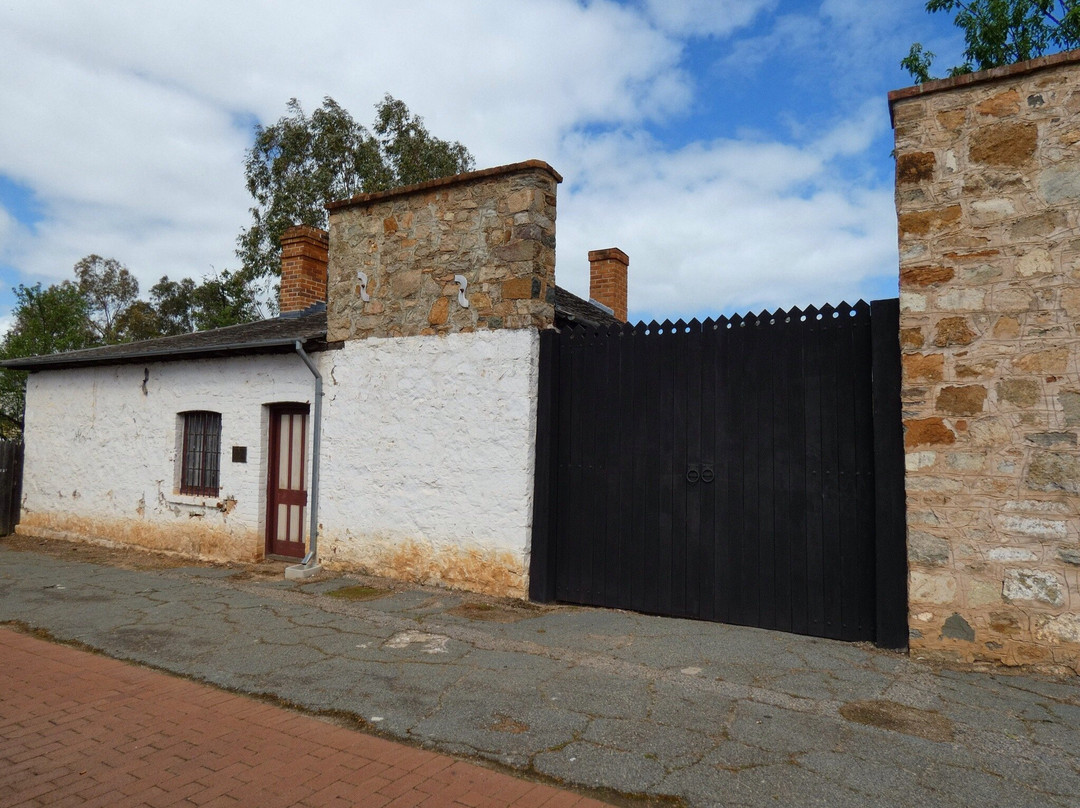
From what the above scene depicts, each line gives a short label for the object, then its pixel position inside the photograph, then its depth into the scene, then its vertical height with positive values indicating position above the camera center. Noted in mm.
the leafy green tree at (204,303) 24934 +5490
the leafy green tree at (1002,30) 12984 +7799
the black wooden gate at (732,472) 5316 -208
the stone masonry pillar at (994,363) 4656 +604
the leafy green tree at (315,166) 21531 +8504
